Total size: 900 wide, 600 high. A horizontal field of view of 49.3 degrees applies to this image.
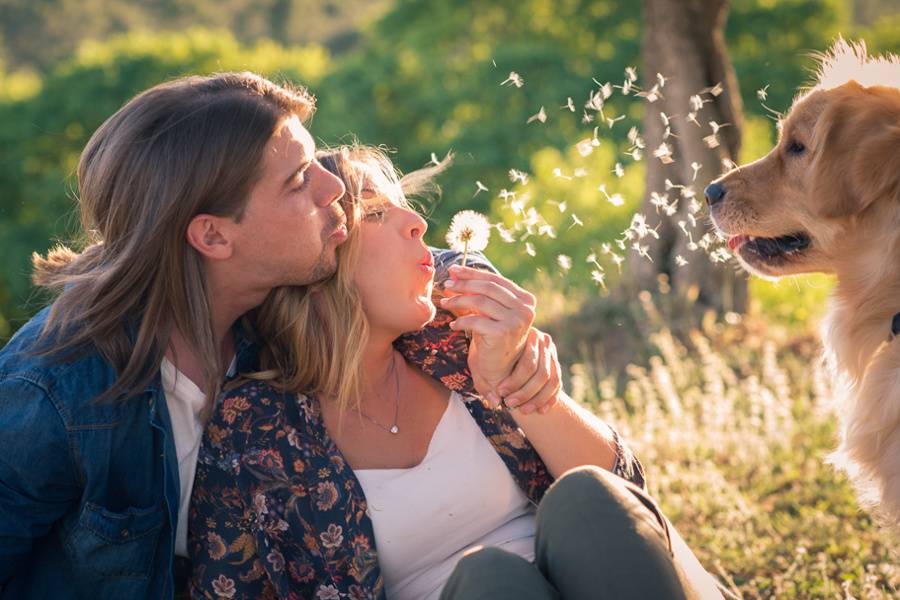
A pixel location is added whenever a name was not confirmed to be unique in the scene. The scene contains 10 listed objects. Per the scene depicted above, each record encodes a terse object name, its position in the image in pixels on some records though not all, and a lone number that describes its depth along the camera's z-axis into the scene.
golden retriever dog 2.83
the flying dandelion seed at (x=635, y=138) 3.41
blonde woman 2.69
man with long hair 2.55
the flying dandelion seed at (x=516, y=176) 3.18
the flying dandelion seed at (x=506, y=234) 3.26
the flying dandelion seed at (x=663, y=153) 3.30
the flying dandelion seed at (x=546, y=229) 3.16
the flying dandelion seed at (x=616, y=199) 3.26
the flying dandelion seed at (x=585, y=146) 3.30
